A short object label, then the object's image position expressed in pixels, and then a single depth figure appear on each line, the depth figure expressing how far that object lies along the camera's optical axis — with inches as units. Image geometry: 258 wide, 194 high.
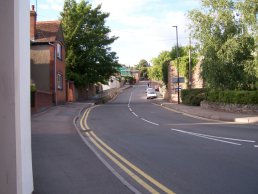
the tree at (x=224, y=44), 764.4
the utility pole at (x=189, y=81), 1178.5
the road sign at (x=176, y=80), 1288.0
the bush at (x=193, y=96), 1017.5
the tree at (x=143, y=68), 4305.1
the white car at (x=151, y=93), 1626.3
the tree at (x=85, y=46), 1319.4
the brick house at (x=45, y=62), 949.4
